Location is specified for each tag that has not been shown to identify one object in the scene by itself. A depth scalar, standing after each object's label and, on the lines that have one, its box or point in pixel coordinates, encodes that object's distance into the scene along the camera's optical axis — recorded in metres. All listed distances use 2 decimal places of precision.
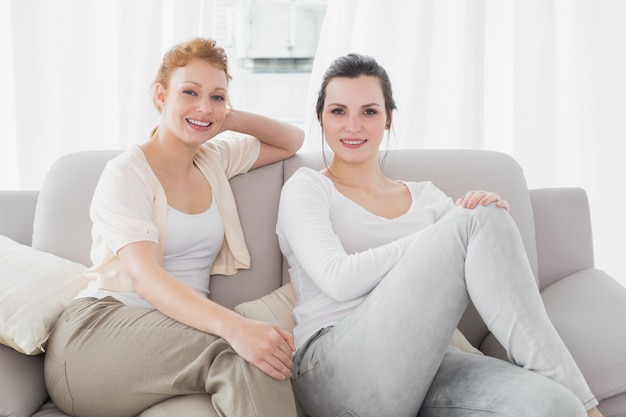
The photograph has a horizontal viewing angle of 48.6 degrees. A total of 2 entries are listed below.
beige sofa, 1.87
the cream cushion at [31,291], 1.56
